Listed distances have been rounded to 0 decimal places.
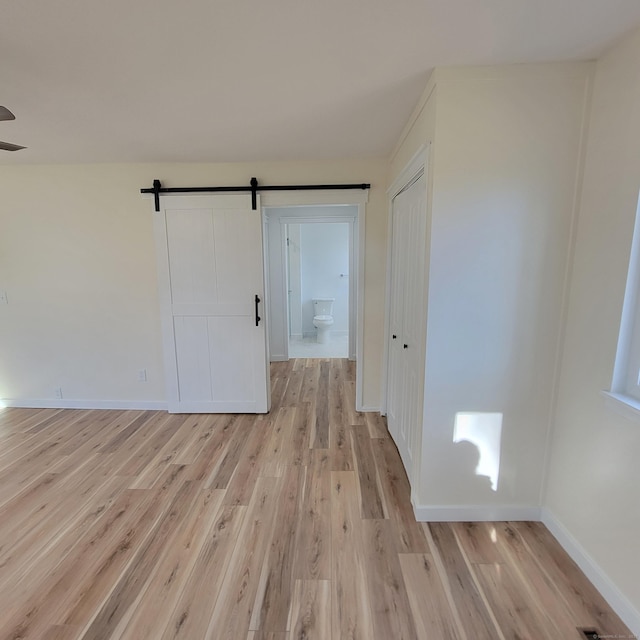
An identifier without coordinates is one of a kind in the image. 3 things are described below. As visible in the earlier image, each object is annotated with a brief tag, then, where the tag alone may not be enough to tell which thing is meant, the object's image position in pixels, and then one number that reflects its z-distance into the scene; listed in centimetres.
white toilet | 581
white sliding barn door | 281
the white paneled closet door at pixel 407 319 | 181
